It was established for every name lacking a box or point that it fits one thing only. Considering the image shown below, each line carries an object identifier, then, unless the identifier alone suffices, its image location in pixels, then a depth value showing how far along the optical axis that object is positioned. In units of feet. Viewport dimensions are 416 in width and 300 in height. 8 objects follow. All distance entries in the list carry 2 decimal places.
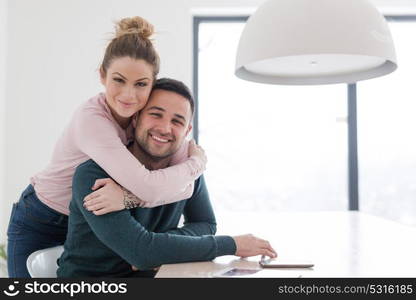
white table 4.40
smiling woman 4.80
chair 5.24
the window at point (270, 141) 14.98
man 4.58
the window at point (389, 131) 14.92
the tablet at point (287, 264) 4.56
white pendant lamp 5.38
